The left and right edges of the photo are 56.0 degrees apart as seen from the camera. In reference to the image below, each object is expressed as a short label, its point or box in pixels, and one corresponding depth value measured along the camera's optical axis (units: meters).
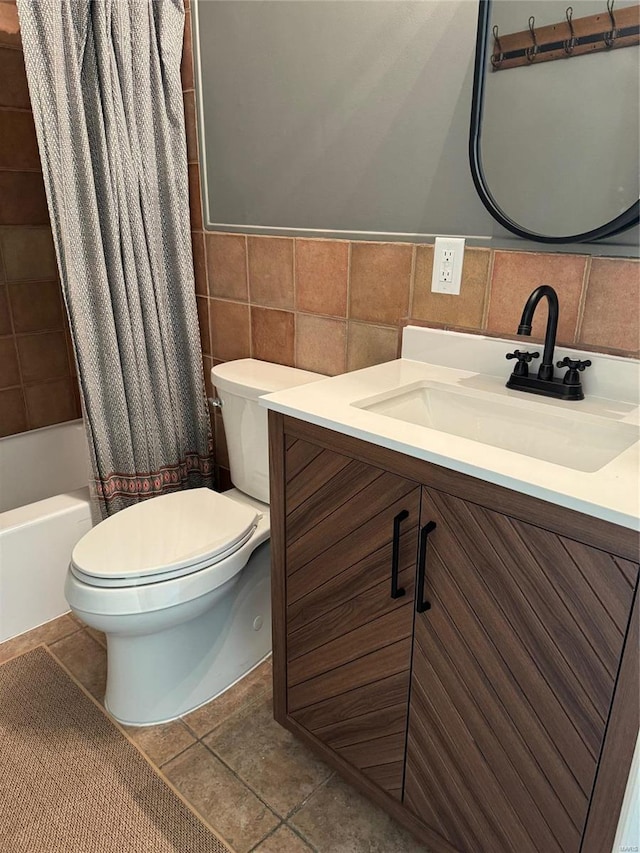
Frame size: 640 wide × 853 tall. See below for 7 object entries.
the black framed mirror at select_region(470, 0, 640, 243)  1.12
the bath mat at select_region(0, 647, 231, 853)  1.26
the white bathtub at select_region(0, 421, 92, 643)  1.79
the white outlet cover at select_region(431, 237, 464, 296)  1.38
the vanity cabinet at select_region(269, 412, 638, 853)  0.84
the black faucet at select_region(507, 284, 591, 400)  1.13
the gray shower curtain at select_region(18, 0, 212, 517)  1.58
